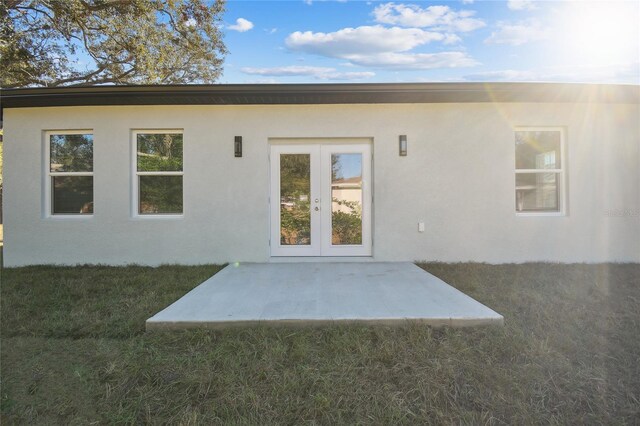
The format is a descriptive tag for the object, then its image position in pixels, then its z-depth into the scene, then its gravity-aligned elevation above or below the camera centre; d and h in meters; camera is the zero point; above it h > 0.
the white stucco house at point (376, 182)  6.02 +0.60
